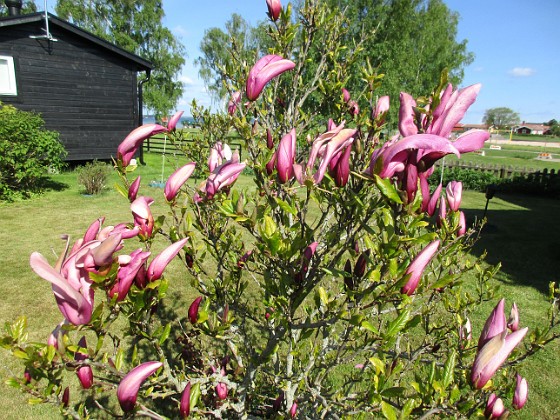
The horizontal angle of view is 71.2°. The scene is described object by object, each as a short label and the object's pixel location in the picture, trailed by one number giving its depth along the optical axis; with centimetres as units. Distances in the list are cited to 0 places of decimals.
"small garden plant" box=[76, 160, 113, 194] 977
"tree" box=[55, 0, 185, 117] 2862
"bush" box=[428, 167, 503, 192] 1495
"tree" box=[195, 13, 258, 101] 3854
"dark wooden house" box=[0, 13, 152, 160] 1145
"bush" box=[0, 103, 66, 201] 853
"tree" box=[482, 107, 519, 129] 10854
